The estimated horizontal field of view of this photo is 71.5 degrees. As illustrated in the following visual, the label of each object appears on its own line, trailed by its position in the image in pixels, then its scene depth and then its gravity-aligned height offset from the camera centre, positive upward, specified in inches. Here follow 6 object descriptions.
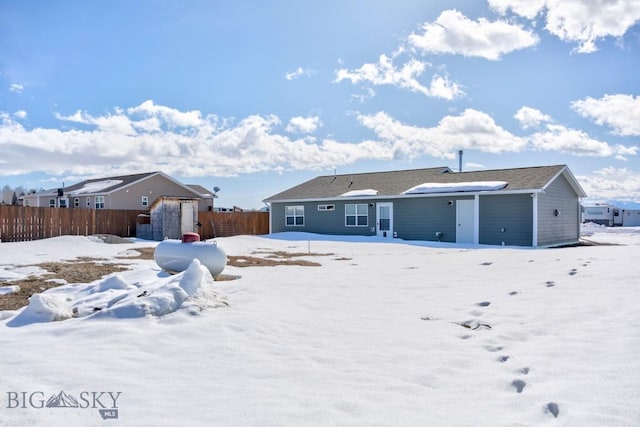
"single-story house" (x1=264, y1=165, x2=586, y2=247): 762.8 +24.0
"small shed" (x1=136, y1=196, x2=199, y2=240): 903.4 -1.3
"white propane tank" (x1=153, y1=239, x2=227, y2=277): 350.3 -29.0
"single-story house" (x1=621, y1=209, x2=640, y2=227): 2018.9 +5.0
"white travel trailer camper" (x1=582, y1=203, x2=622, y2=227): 2026.3 +14.9
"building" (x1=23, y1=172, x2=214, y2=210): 1279.5 +82.8
